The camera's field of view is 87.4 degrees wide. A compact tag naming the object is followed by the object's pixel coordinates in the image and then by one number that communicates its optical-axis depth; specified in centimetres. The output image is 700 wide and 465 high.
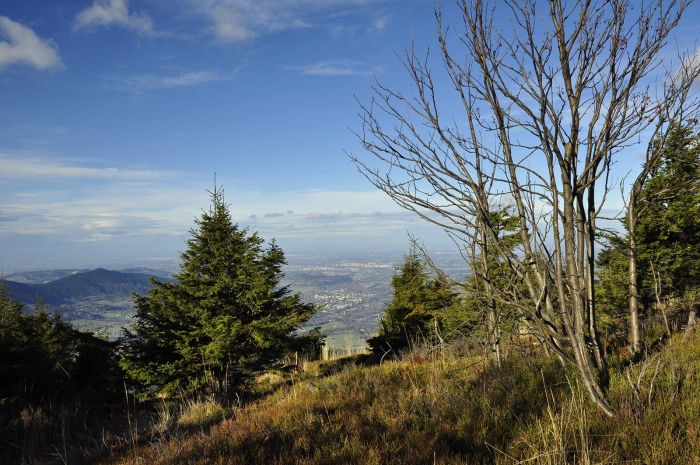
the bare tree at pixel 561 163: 308
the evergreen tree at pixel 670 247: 1034
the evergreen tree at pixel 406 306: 1860
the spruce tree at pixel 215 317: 1077
